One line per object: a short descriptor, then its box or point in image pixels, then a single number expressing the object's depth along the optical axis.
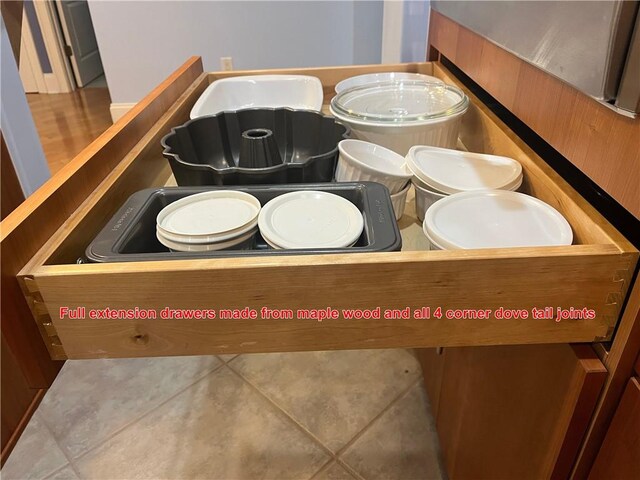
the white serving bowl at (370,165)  0.69
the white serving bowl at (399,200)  0.69
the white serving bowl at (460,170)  0.68
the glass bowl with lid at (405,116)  0.81
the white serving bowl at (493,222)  0.57
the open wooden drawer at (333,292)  0.49
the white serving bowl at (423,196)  0.68
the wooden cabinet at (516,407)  0.56
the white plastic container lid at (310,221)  0.57
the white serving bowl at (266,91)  1.09
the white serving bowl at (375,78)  1.04
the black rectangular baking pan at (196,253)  0.53
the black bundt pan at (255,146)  0.70
